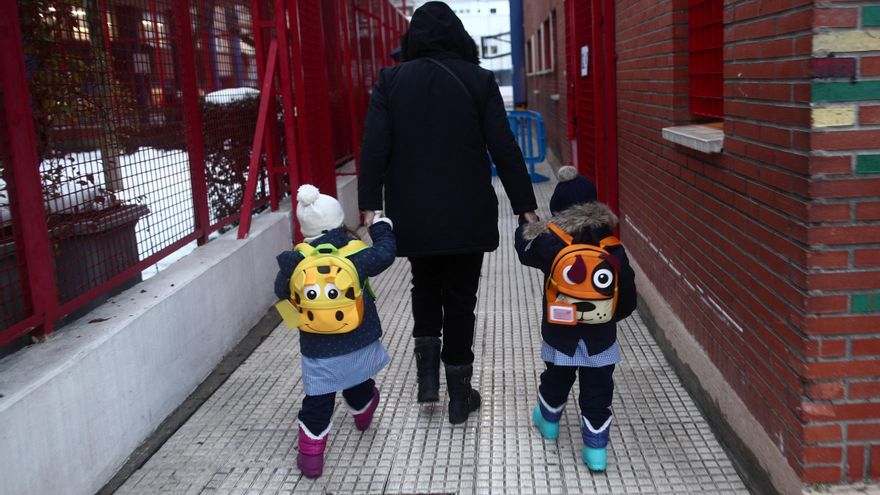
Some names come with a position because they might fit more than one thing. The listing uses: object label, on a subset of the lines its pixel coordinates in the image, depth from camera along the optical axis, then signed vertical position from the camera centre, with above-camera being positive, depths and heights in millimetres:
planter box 3168 -602
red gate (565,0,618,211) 6336 -22
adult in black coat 3596 -221
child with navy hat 3176 -816
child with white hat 3307 -949
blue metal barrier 12359 -619
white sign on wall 7039 +215
